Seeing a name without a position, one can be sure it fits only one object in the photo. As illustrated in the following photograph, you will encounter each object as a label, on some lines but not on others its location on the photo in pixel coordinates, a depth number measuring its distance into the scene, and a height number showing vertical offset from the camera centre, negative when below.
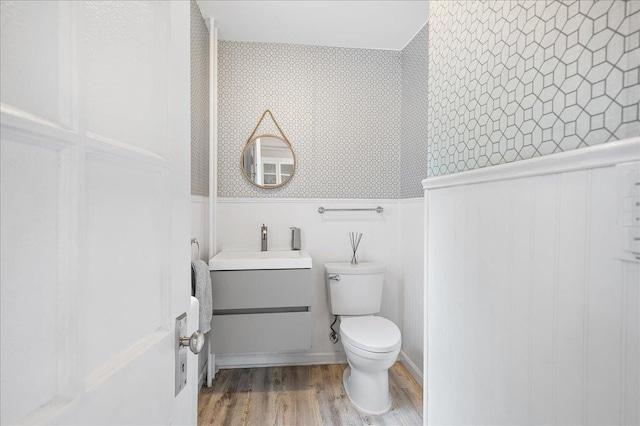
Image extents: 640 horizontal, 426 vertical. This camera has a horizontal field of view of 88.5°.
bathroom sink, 2.04 -0.32
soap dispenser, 2.50 -0.22
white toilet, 1.86 -0.74
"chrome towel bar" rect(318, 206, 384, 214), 2.58 +0.01
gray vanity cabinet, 2.03 -0.64
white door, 0.33 +0.00
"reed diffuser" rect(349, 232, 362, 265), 2.59 -0.22
